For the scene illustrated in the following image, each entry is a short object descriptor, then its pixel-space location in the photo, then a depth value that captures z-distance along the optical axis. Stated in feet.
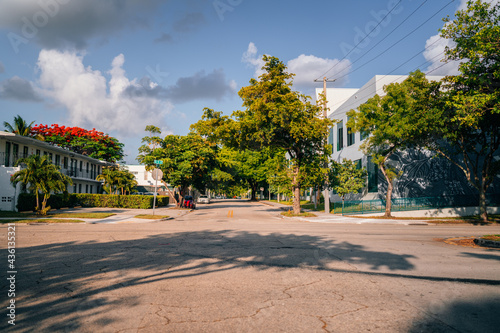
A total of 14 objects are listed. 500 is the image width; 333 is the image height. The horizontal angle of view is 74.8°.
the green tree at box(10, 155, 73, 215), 64.59
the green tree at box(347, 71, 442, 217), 69.62
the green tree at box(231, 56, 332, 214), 82.48
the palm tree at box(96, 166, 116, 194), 144.33
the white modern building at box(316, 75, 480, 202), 100.73
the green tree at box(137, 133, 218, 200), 114.93
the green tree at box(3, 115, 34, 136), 132.46
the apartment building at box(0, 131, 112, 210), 87.66
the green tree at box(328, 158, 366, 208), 97.81
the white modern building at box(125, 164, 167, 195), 256.11
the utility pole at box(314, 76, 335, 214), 90.01
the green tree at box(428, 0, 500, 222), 48.80
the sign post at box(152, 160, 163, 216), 75.71
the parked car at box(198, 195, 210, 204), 201.62
